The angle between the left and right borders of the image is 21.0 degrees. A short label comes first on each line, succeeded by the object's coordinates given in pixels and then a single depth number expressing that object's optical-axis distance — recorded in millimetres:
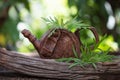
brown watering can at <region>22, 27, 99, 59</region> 1029
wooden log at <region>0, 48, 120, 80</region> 914
